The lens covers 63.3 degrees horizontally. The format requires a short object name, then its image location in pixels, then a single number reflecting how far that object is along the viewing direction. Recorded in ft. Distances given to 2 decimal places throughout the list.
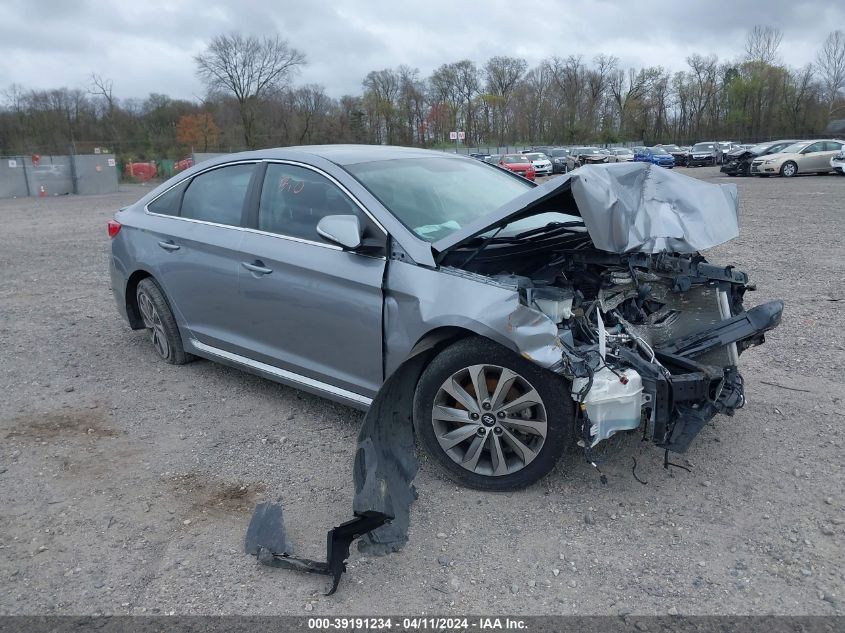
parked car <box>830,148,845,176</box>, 87.40
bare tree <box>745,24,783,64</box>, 264.72
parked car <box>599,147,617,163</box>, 137.28
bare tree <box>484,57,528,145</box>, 291.17
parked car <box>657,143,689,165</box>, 147.13
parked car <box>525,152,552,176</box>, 126.00
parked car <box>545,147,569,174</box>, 135.23
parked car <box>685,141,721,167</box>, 143.13
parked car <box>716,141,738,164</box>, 141.40
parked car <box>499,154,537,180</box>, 108.47
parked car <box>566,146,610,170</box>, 131.85
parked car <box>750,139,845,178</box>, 89.35
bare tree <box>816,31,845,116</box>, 238.07
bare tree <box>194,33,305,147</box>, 206.59
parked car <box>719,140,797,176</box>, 97.42
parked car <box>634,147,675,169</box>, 138.92
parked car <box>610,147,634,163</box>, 139.87
